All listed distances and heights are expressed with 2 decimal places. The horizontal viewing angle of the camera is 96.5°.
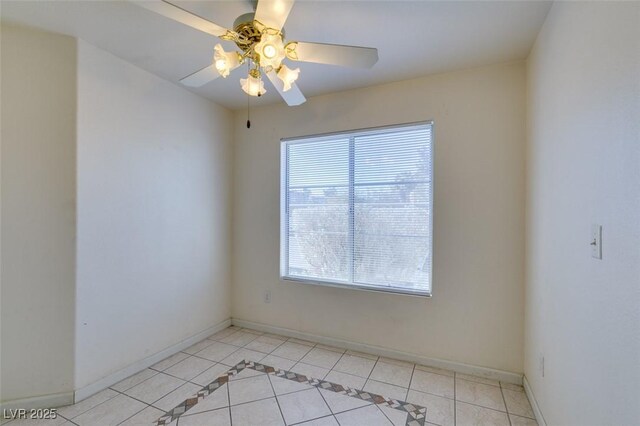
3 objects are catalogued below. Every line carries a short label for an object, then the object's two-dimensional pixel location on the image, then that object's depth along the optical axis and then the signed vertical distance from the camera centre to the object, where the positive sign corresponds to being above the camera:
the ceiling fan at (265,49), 1.28 +0.87
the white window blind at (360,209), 2.55 +0.06
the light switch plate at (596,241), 1.09 -0.09
